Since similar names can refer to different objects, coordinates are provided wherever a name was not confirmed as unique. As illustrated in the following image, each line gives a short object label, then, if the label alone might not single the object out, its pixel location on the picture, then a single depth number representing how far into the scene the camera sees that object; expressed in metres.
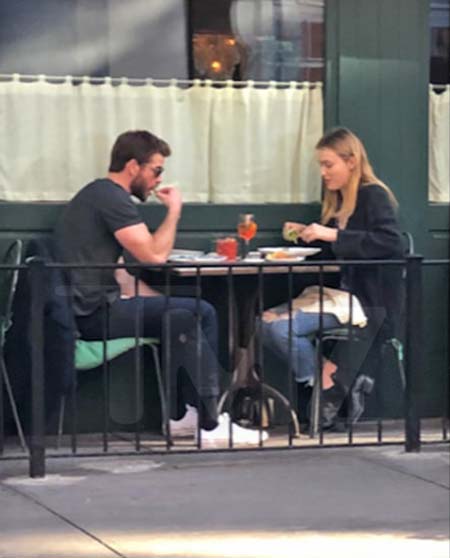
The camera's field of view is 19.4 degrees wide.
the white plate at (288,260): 7.20
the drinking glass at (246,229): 7.46
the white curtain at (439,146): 7.97
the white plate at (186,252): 7.47
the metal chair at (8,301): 7.02
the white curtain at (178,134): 7.48
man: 7.05
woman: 7.34
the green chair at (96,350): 7.07
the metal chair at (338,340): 7.34
